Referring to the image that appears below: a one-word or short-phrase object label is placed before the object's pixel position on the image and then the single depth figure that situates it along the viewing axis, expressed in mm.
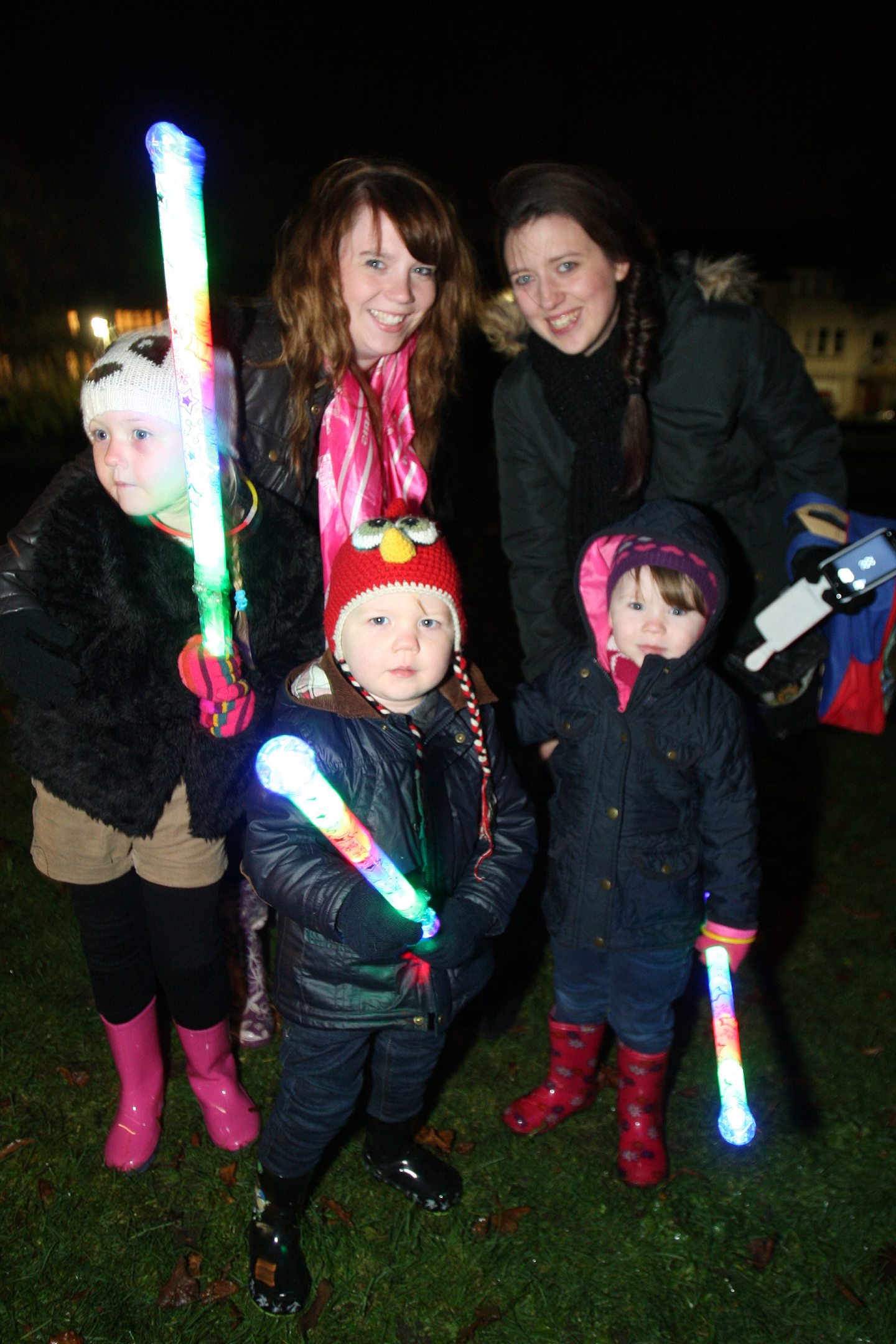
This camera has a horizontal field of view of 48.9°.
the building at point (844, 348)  57531
